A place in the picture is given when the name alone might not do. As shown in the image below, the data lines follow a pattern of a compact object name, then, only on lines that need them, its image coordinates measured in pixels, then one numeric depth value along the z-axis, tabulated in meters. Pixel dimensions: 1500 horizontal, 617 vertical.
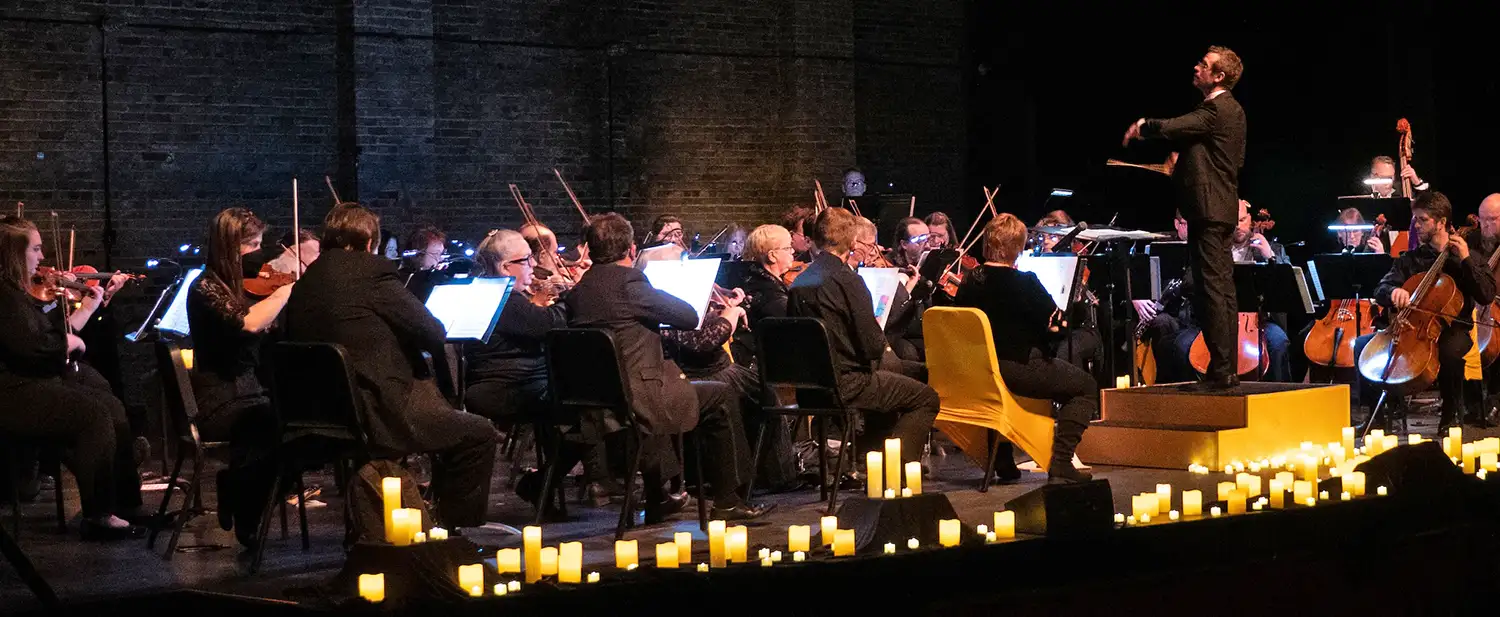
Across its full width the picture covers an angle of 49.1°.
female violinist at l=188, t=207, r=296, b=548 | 5.72
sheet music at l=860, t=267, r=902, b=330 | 7.42
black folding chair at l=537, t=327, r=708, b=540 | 5.85
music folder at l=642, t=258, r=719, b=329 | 6.65
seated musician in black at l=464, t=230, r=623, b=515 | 6.53
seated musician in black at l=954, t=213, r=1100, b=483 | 6.84
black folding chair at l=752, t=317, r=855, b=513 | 6.30
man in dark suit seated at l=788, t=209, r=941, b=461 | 6.48
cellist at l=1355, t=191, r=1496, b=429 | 8.15
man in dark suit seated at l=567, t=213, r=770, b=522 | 6.06
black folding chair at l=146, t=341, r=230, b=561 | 5.91
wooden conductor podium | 7.22
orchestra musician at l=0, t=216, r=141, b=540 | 6.09
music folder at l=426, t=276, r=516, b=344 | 6.27
